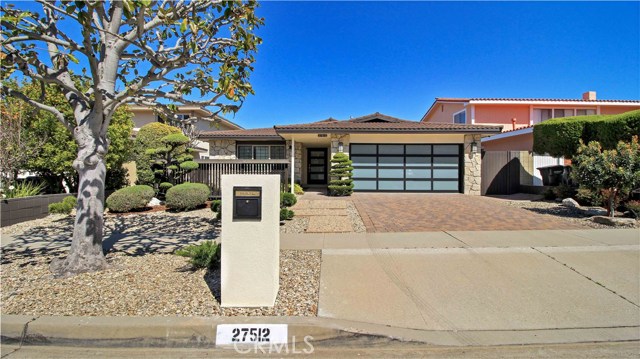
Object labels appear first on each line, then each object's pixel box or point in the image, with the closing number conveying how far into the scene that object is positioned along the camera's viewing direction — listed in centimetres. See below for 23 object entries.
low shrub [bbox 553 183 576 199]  1263
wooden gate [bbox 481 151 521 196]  1598
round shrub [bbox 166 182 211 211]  1111
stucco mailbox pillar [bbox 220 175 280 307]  385
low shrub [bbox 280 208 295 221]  890
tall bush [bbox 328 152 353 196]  1479
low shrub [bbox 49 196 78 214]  994
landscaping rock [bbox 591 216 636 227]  817
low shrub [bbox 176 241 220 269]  507
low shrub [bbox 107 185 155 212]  1077
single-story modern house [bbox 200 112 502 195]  1530
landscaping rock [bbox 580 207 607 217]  979
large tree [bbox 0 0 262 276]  477
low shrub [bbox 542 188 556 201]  1332
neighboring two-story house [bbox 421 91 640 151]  2236
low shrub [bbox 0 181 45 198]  1004
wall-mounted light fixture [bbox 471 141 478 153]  1573
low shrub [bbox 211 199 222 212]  932
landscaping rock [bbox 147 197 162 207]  1239
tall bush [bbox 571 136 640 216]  871
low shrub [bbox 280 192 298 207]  1004
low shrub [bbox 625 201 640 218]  871
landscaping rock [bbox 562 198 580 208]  1101
